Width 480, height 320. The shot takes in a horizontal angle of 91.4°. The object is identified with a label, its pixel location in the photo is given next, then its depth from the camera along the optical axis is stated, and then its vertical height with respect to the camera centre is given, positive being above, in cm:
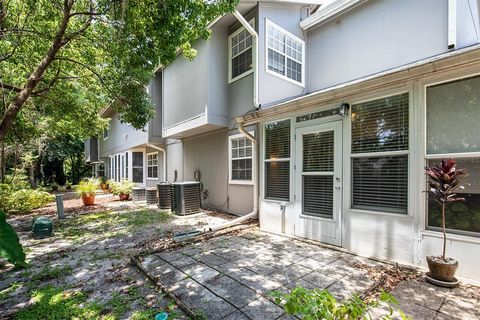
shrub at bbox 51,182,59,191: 1851 -221
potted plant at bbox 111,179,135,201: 1176 -151
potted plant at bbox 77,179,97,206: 1041 -148
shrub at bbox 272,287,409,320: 135 -89
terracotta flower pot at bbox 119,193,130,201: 1188 -189
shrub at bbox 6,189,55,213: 907 -166
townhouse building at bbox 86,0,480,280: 335 +81
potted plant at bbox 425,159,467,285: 298 -47
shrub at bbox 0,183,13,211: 888 -136
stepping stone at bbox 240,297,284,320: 248 -167
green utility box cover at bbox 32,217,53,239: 560 -167
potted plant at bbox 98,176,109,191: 1712 -194
